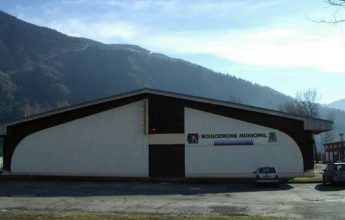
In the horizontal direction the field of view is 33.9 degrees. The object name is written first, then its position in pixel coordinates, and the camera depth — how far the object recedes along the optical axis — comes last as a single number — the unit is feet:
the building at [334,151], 312.17
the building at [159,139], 140.26
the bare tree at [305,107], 314.96
